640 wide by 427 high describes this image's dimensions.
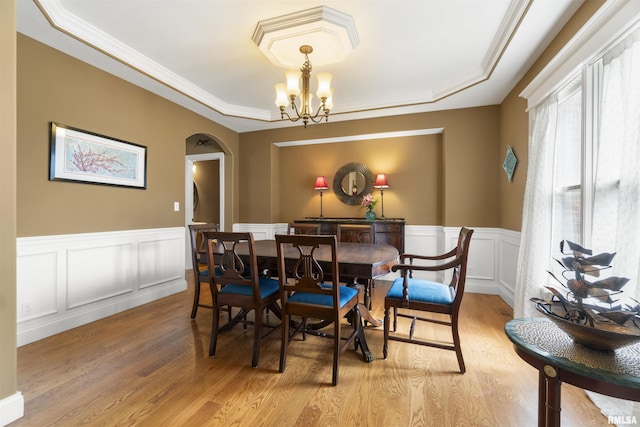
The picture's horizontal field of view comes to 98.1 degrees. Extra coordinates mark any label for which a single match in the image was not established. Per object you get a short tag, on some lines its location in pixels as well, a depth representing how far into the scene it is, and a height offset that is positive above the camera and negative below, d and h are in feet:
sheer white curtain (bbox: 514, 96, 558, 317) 7.47 +0.25
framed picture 7.96 +1.58
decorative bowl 2.65 -1.16
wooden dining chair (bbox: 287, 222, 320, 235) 10.84 -0.71
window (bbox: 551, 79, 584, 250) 6.77 +1.18
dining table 6.07 -1.13
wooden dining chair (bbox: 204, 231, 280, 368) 6.35 -1.95
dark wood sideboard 12.98 -0.90
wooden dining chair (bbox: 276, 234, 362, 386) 5.60 -1.83
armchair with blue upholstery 6.12 -1.95
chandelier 7.64 +3.50
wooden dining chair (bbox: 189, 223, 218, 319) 8.63 -2.04
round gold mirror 14.46 +1.52
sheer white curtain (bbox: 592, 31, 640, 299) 4.47 +0.88
